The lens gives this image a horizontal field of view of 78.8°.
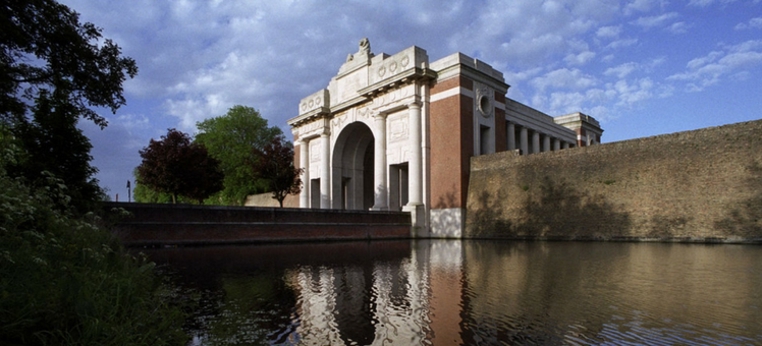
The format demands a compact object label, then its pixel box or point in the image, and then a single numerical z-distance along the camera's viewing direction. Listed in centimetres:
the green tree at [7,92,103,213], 1122
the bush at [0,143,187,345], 302
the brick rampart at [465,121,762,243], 1722
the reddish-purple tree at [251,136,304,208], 3209
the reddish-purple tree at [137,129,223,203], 2922
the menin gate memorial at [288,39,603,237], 2661
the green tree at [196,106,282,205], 4722
